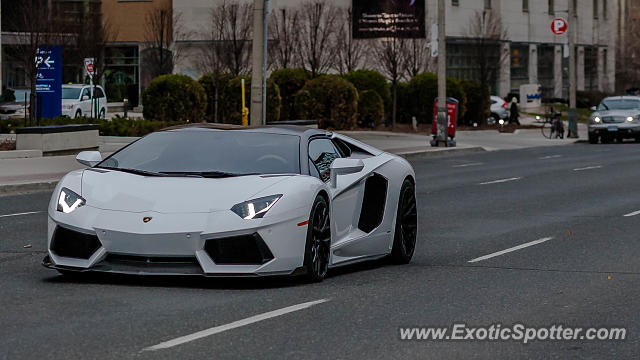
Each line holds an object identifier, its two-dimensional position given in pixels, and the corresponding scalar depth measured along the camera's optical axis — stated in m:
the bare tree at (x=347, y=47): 69.19
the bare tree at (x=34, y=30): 39.91
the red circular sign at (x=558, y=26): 63.69
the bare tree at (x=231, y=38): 62.21
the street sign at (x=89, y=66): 52.22
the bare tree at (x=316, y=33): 65.62
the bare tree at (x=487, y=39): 64.81
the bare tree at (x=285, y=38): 68.44
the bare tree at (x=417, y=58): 67.50
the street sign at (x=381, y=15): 72.19
